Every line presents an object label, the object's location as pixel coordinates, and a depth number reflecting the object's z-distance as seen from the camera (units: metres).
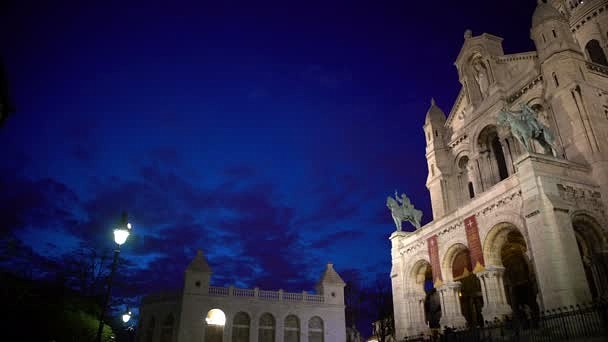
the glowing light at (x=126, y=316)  29.12
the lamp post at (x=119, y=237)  12.20
